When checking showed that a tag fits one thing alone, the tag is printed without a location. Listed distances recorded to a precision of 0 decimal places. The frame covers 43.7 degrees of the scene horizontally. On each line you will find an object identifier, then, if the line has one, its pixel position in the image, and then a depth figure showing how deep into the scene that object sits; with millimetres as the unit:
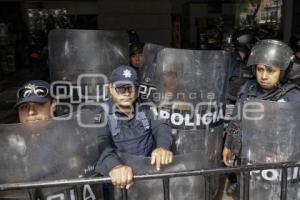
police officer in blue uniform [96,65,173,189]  2234
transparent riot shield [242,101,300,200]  2016
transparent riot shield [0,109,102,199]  1699
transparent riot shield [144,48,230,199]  2869
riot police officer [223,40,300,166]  2414
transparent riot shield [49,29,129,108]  3555
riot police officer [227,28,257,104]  4113
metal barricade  1571
